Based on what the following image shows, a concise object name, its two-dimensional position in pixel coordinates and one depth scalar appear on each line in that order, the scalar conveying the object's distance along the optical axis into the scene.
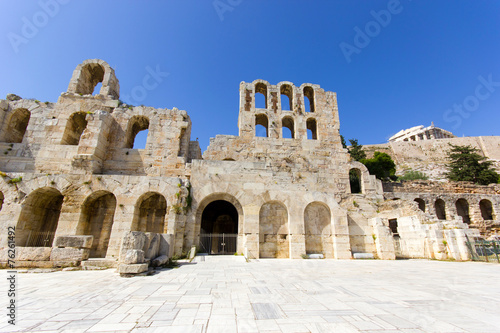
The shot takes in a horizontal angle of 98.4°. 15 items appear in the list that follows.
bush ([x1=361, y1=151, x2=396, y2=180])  33.69
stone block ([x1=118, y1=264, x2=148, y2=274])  6.54
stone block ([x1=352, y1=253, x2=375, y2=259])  12.67
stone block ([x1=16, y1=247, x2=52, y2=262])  8.50
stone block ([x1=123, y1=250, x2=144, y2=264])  6.74
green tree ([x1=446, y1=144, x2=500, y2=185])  30.28
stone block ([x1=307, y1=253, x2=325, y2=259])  12.34
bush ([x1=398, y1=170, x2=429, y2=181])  39.66
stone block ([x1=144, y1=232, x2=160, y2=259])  7.97
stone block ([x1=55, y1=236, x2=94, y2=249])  8.58
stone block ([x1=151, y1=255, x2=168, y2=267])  7.78
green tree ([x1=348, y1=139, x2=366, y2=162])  36.34
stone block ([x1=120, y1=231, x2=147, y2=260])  7.15
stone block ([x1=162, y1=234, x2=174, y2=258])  9.17
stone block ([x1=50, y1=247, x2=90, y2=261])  8.38
